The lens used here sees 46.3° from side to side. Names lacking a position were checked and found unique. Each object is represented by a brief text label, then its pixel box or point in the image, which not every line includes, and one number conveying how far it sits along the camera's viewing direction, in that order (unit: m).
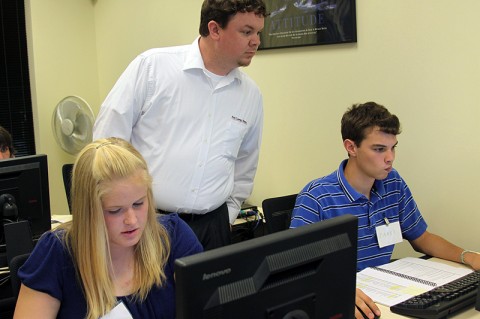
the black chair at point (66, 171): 3.62
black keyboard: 1.66
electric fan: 4.07
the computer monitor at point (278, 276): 0.91
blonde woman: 1.46
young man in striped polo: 2.17
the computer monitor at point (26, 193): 2.23
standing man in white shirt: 2.24
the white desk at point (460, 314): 1.70
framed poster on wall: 2.91
